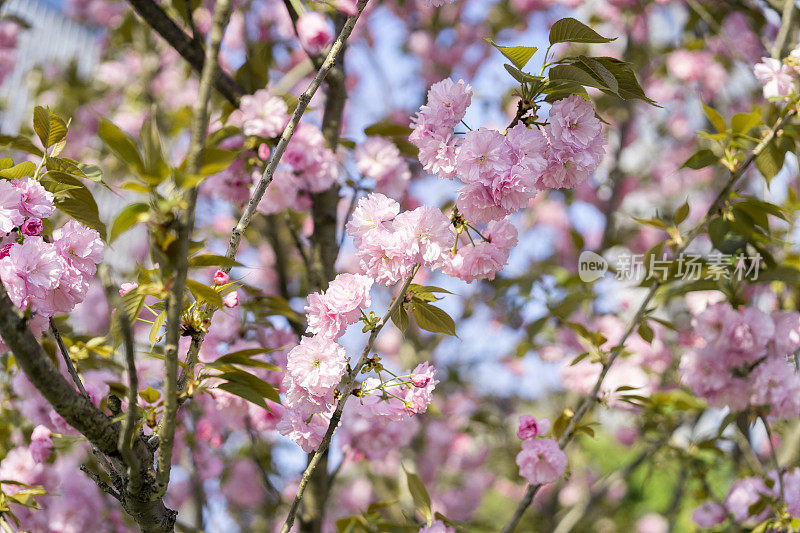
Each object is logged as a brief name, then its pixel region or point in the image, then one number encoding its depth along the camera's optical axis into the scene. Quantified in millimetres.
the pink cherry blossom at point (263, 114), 2129
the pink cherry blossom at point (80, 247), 1896
